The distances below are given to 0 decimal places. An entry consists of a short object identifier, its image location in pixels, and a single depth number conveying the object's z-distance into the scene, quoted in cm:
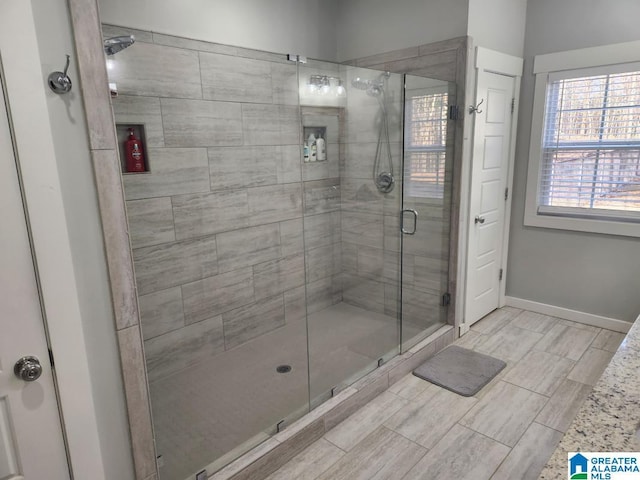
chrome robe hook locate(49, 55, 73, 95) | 119
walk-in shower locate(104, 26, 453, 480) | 250
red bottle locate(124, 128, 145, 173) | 244
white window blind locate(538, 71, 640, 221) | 312
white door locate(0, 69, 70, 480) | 117
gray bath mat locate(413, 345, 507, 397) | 275
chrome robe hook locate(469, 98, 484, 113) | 308
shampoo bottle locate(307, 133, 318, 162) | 341
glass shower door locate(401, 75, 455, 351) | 310
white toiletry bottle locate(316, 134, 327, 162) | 345
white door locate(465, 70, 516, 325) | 324
